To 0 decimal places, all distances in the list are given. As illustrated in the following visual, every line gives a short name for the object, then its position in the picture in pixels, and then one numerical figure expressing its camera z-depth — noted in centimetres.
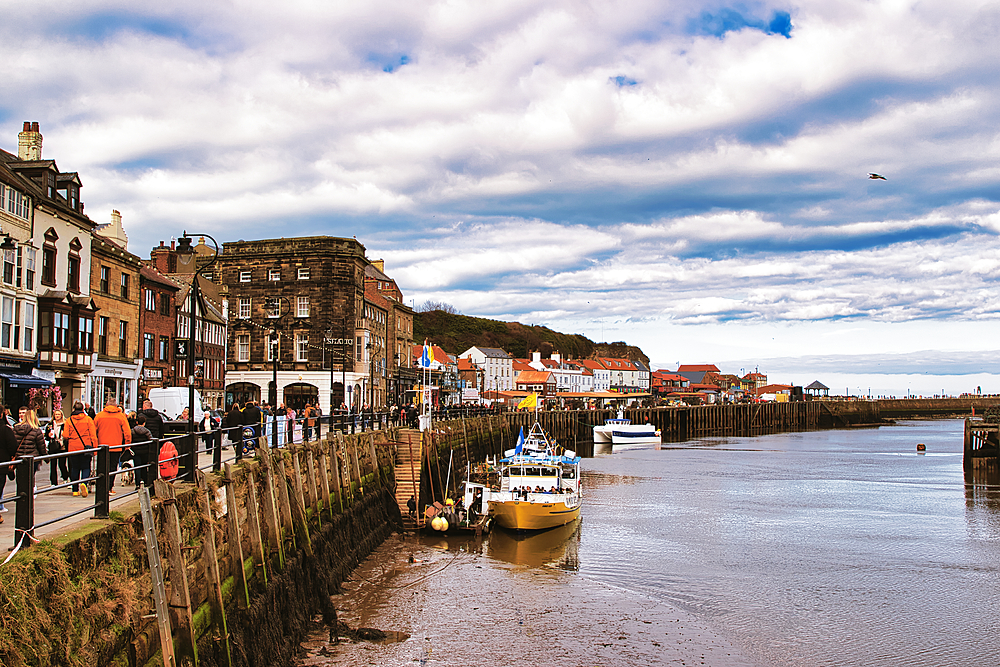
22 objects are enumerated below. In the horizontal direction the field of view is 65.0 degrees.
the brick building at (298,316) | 5994
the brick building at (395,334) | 7225
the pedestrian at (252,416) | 2188
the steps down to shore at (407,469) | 3022
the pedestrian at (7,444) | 1023
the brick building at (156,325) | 4178
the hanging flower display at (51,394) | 3085
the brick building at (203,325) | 4669
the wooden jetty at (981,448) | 5228
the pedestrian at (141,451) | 1258
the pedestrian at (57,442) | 1561
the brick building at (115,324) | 3656
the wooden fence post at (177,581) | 1007
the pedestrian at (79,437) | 1321
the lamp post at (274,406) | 1917
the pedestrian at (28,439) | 1170
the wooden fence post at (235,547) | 1303
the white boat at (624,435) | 8100
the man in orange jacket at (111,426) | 1327
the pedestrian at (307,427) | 2273
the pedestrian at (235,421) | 1698
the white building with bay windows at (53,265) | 3094
